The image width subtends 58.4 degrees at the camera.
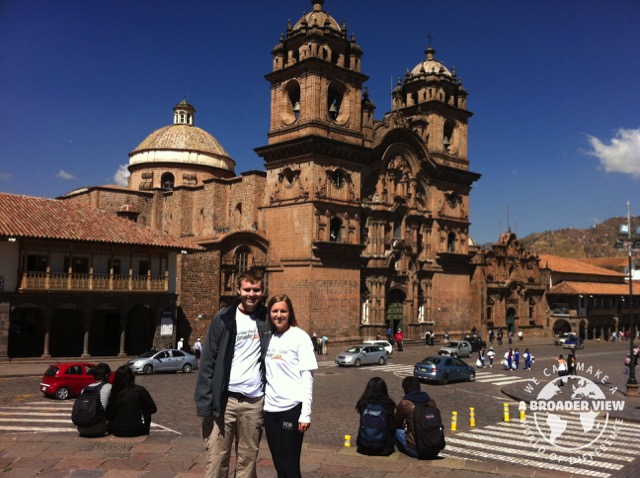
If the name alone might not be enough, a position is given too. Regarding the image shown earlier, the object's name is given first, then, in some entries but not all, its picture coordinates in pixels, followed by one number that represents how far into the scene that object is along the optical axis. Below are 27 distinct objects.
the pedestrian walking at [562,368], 24.09
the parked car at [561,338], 50.73
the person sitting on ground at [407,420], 9.30
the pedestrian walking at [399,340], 41.25
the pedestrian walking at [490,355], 32.69
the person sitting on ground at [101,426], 9.80
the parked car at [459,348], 37.56
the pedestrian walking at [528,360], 31.41
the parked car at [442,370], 25.24
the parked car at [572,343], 47.08
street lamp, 21.44
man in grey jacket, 5.95
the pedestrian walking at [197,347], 33.08
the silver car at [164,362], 26.07
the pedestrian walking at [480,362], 32.38
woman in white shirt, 6.07
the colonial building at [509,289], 54.16
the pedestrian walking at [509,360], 31.48
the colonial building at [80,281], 28.22
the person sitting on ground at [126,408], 9.80
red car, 18.95
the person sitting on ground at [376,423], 9.25
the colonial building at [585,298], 60.19
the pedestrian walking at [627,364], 27.64
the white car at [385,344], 34.69
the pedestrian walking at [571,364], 26.67
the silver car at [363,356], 31.16
